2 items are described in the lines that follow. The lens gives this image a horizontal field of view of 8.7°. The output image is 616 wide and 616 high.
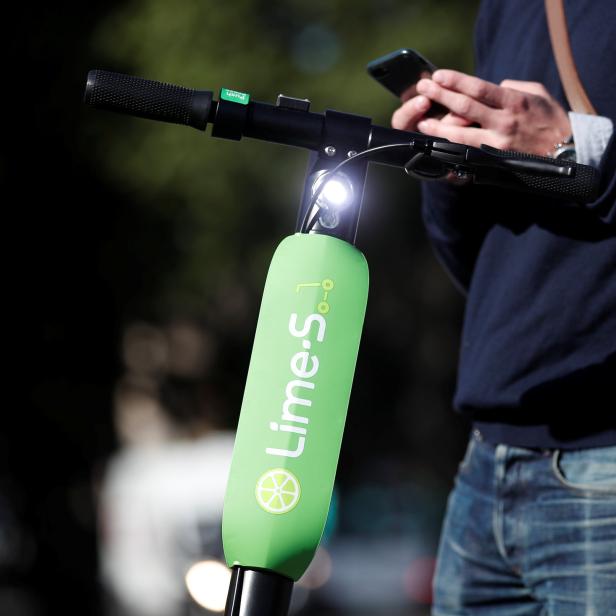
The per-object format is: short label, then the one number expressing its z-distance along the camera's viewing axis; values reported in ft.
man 11.21
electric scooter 10.50
